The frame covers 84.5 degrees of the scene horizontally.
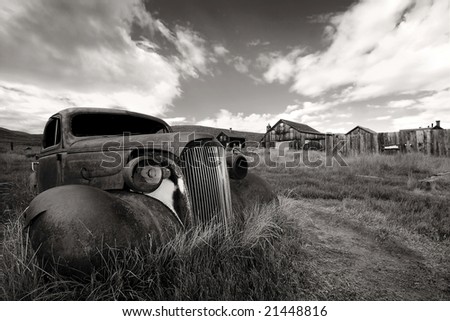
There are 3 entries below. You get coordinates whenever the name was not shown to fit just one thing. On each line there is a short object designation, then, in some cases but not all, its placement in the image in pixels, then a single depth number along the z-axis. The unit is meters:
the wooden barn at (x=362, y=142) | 17.15
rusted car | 1.64
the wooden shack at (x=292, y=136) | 28.92
